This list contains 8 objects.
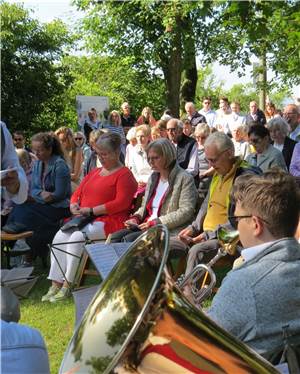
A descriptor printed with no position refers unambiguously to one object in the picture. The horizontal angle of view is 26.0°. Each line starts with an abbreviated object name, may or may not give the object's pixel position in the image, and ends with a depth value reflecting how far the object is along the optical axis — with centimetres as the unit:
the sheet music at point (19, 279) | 344
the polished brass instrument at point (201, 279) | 287
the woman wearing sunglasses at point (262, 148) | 608
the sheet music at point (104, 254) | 369
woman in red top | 586
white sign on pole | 1359
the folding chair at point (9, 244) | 612
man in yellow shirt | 500
